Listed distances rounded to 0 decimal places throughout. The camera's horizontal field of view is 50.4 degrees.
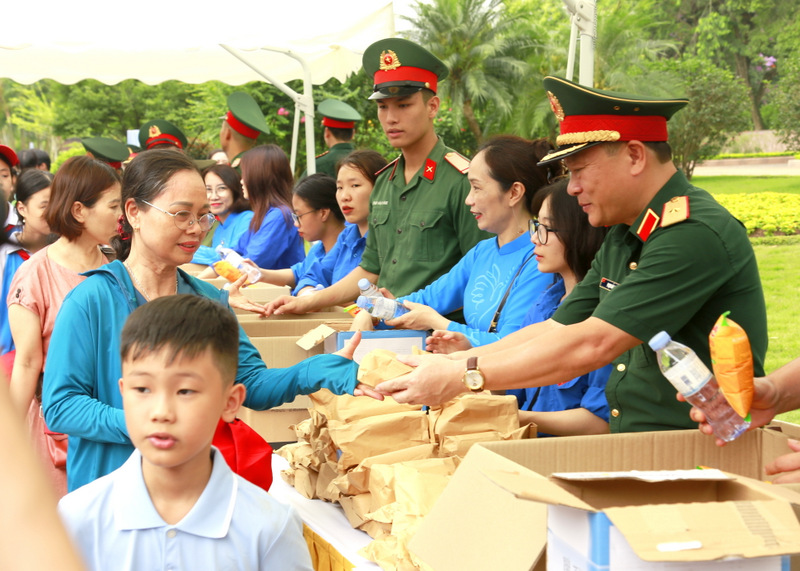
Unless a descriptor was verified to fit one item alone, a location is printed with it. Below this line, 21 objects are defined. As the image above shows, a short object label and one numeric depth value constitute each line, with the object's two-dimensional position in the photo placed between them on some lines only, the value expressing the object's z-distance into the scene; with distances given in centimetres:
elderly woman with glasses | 202
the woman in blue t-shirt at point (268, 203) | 571
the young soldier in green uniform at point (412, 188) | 389
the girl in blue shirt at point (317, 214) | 510
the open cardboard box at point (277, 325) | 400
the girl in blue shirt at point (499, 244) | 316
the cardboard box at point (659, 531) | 128
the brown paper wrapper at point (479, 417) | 241
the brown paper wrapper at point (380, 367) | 243
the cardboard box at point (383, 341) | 316
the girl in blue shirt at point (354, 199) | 459
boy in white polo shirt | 152
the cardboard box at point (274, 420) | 354
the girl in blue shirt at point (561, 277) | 271
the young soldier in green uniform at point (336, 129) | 647
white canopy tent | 592
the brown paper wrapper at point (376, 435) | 246
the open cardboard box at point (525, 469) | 163
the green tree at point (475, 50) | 2452
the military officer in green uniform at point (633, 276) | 220
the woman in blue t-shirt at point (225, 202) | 614
